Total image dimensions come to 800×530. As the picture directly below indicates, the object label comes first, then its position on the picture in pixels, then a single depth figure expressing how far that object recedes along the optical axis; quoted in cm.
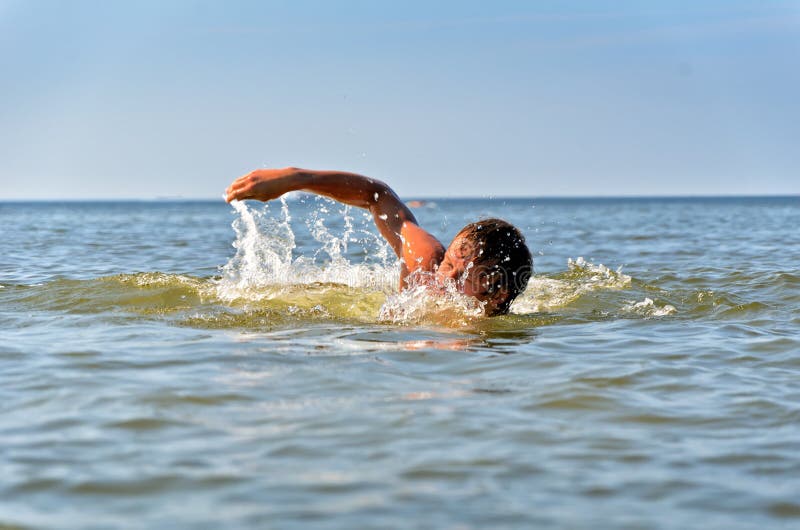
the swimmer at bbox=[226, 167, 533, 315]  617
